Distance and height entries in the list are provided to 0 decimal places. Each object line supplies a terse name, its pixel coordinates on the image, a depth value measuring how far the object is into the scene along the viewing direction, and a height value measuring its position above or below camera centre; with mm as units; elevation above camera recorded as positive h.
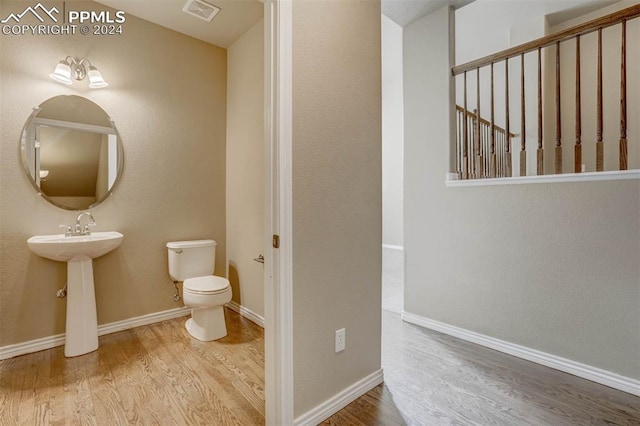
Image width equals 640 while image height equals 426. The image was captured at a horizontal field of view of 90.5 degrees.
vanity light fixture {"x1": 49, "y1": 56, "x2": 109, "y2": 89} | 2307 +1090
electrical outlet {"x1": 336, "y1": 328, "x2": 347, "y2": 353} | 1646 -648
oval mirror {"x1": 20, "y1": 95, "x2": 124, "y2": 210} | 2295 +500
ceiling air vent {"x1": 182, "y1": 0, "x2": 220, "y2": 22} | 2479 +1674
